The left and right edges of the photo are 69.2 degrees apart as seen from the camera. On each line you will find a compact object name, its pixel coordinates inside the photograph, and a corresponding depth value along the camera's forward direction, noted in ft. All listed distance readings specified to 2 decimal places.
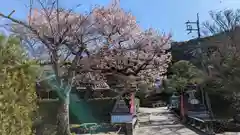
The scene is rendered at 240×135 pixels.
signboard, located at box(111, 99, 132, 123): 27.47
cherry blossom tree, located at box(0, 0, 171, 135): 19.43
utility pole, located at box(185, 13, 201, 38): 47.07
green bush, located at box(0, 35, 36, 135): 8.16
